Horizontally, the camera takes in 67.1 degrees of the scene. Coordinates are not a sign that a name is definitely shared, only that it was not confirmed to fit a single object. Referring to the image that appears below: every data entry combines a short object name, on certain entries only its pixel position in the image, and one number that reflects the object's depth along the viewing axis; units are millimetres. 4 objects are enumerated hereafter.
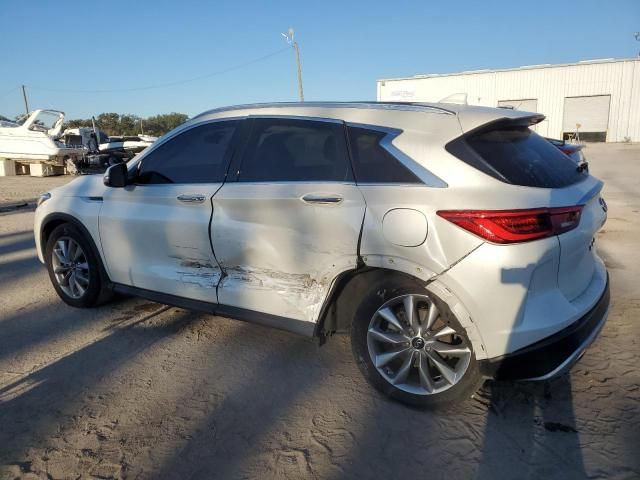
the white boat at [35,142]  19297
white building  36156
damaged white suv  2467
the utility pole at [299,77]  32191
